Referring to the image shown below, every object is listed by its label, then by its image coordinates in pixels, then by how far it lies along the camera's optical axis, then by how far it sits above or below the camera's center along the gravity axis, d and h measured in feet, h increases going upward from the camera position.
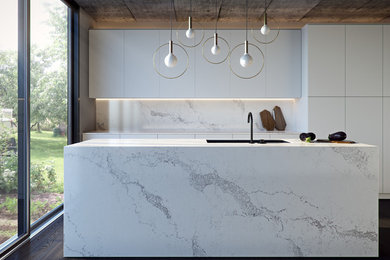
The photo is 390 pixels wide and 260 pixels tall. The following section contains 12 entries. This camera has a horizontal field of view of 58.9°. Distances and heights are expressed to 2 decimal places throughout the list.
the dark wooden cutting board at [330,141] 9.60 -0.45
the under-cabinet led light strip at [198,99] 16.33 +1.27
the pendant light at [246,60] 9.59 +1.82
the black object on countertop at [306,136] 10.01 -0.30
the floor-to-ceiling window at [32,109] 8.85 +0.50
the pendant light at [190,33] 9.85 +2.65
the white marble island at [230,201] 8.80 -1.94
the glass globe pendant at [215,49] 10.27 +2.29
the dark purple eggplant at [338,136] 9.75 -0.30
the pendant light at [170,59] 9.45 +1.81
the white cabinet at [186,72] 15.48 +2.50
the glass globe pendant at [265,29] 9.74 +2.72
